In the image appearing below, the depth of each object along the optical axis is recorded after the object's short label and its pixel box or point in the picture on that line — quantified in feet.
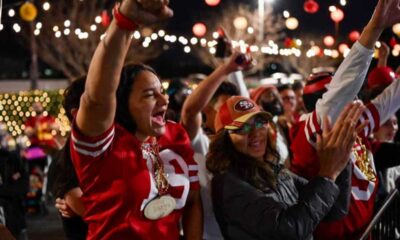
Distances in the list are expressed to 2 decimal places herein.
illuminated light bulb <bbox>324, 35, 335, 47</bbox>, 49.01
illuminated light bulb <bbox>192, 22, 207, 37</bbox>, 33.61
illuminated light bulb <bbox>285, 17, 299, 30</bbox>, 43.32
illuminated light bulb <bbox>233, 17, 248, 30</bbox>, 42.70
